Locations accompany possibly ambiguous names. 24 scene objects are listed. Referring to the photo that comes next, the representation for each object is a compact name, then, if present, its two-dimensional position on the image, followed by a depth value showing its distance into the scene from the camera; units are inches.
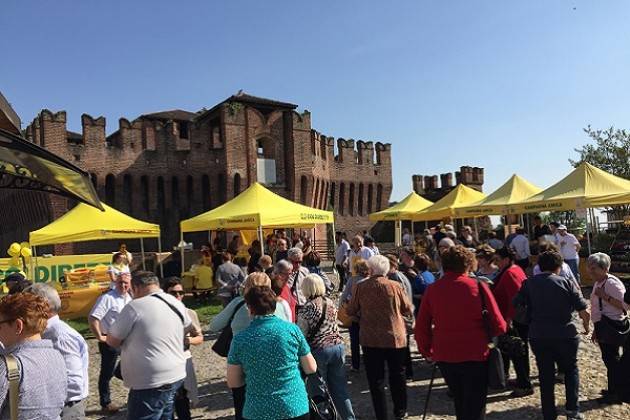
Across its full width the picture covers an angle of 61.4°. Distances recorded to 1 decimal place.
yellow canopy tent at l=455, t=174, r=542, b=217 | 684.1
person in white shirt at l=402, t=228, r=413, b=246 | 836.9
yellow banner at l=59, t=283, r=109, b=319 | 476.7
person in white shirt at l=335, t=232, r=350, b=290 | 579.8
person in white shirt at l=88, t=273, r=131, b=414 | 217.0
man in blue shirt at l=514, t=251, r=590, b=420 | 178.9
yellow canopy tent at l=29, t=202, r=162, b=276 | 517.0
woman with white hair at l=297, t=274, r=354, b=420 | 180.1
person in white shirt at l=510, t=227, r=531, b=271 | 466.6
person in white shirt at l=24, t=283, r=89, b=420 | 144.9
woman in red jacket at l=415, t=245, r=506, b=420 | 155.3
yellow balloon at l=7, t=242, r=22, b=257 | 526.9
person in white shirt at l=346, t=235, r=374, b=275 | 448.8
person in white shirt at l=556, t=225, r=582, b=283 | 443.2
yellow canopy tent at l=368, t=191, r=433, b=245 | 914.2
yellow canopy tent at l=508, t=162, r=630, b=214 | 533.6
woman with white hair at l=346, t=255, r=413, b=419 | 187.3
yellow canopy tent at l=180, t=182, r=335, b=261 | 537.3
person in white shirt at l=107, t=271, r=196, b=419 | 142.8
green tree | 1350.9
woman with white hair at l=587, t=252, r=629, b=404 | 201.2
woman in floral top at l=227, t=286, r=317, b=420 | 123.9
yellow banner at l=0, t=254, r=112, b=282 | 521.7
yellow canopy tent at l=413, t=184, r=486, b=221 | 794.8
